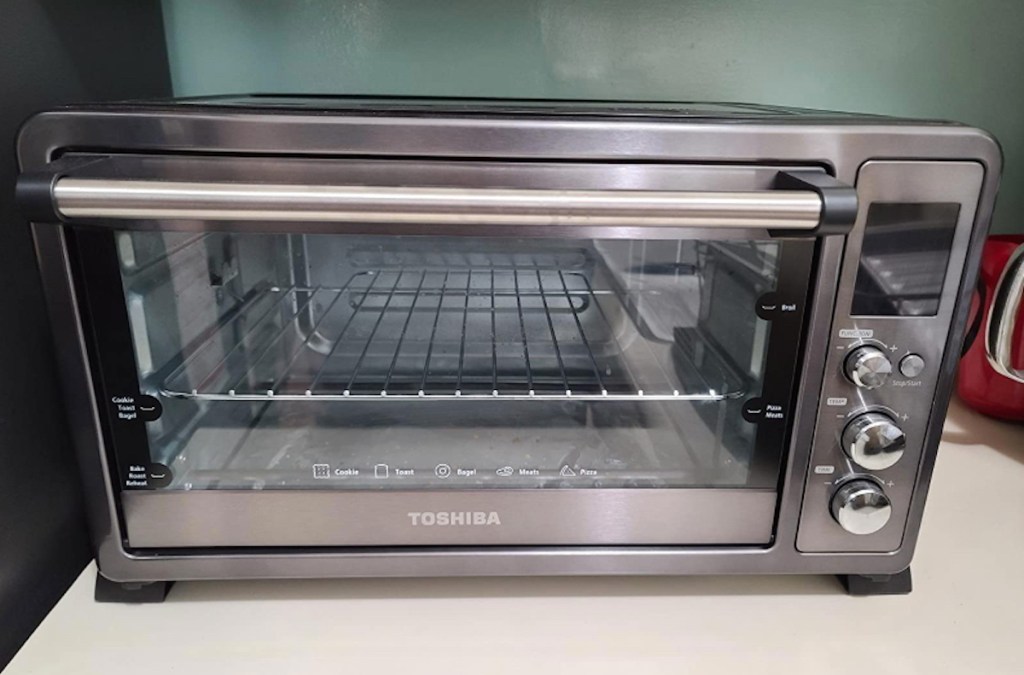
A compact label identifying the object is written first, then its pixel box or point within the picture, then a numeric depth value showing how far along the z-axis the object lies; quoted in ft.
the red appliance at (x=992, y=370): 2.88
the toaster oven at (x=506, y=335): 1.60
